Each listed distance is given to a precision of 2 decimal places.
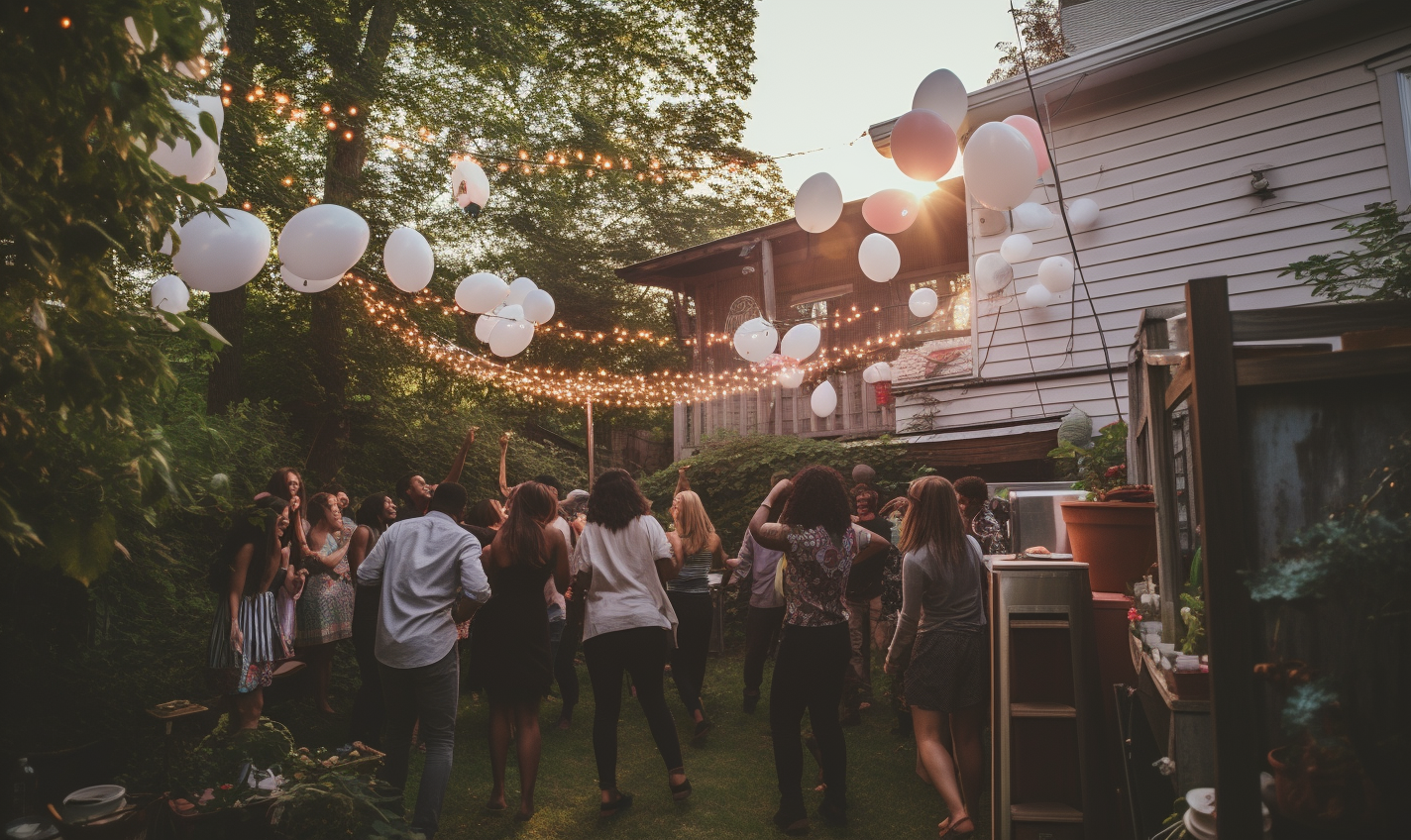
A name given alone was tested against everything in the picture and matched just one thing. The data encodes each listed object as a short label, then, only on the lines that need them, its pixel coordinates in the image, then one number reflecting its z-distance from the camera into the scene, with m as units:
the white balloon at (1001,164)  5.29
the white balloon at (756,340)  9.55
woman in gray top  3.92
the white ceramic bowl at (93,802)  2.80
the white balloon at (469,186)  6.91
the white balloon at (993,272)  8.02
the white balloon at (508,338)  8.23
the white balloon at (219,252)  4.05
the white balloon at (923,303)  11.20
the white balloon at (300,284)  5.39
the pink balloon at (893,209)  6.79
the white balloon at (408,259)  6.28
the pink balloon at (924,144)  5.48
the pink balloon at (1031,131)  6.07
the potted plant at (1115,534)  3.58
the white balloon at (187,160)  3.38
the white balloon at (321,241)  4.84
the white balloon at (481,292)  7.34
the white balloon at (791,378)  11.52
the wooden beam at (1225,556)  1.78
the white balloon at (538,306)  8.20
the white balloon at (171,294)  5.19
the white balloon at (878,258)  8.49
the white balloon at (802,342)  10.00
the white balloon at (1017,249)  8.00
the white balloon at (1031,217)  7.52
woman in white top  4.11
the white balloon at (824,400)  11.74
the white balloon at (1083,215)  7.65
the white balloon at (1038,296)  7.79
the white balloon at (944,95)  5.92
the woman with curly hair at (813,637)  3.98
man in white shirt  3.72
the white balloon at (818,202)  6.89
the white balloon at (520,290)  8.31
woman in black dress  4.17
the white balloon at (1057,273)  7.54
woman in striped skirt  4.22
